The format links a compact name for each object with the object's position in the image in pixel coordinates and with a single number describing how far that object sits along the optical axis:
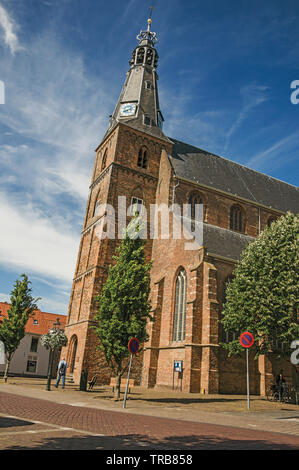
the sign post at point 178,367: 23.45
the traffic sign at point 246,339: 15.21
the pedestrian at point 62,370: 22.22
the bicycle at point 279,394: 20.92
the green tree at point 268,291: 19.89
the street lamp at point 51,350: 19.47
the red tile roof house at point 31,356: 49.62
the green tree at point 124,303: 18.09
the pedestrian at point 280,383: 20.96
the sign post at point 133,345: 14.45
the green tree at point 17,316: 26.69
